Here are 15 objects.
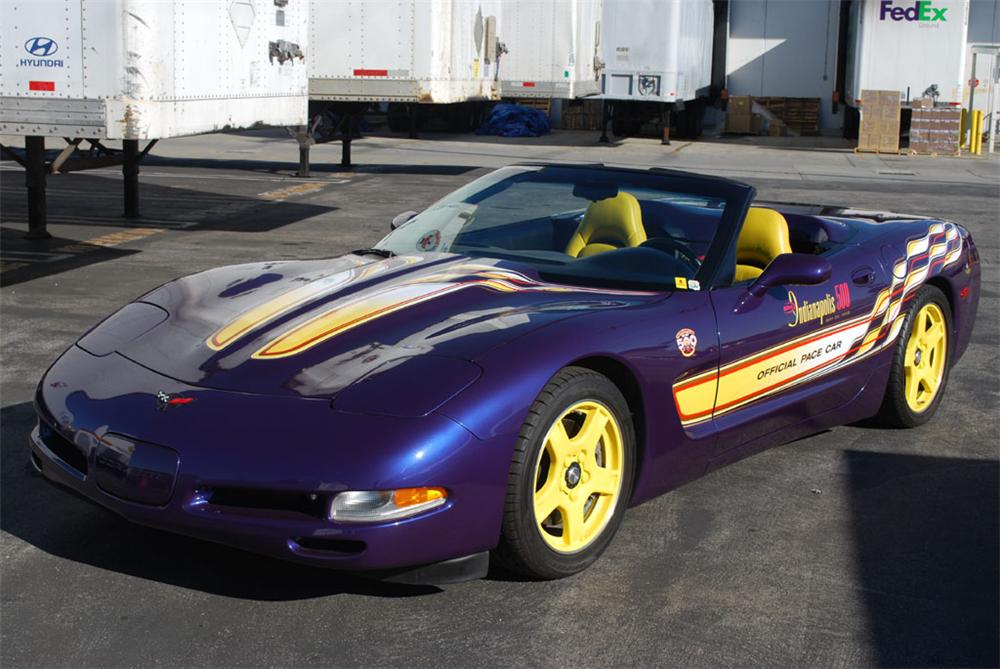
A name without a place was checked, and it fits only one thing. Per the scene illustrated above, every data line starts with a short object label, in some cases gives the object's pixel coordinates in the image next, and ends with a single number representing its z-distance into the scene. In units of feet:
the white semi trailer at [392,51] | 53.52
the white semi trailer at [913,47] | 88.12
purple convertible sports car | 11.62
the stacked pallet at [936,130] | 85.71
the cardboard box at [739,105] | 102.68
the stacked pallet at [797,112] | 103.71
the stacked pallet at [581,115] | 103.91
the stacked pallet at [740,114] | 102.63
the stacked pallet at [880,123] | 87.15
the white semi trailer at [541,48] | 70.23
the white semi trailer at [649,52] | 82.53
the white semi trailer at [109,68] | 29.09
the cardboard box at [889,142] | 87.25
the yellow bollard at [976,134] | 87.40
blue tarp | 95.96
